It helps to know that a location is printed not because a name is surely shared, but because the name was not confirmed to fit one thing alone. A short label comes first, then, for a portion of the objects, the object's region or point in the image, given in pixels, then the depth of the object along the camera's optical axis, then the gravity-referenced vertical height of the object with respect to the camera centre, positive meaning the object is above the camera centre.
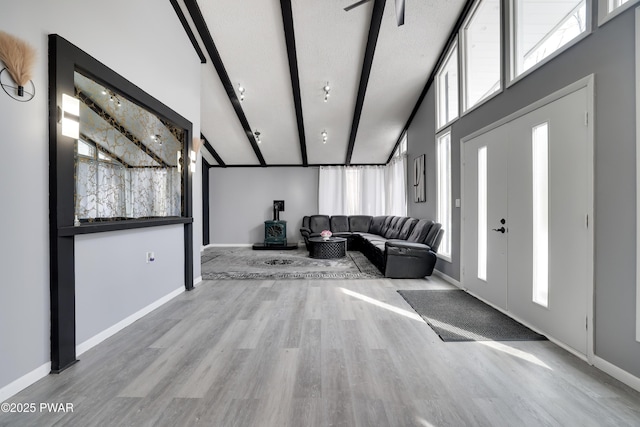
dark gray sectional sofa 4.41 -0.56
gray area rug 4.64 -1.06
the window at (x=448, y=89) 4.38 +2.04
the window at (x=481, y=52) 3.47 +2.14
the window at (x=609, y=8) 1.79 +1.35
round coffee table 6.25 -0.82
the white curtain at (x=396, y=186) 6.59 +0.65
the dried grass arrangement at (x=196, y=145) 4.02 +0.98
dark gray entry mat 2.48 -1.10
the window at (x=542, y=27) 2.27 +1.68
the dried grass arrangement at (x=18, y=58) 1.65 +0.94
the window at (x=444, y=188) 4.56 +0.39
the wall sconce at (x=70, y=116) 1.97 +0.69
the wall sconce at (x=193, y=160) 3.88 +0.73
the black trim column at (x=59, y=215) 1.91 -0.02
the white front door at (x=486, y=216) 3.05 -0.07
